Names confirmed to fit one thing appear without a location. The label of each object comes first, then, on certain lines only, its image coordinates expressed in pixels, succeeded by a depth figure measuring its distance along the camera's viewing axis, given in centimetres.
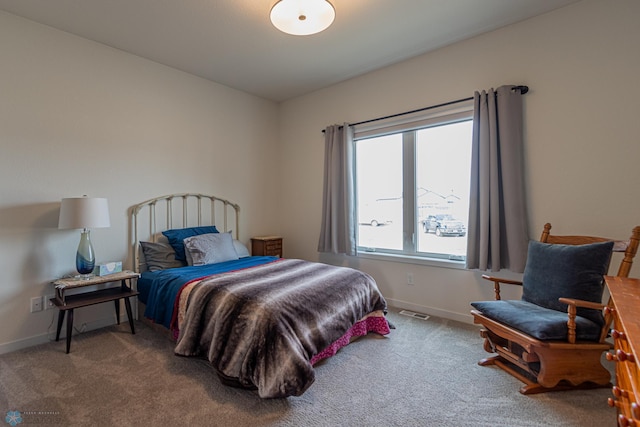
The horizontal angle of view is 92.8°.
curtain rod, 265
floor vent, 320
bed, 184
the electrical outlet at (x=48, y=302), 270
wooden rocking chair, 183
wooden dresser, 93
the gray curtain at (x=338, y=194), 378
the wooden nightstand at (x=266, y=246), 421
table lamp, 251
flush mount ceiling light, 206
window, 313
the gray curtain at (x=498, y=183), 263
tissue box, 281
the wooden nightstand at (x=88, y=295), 247
